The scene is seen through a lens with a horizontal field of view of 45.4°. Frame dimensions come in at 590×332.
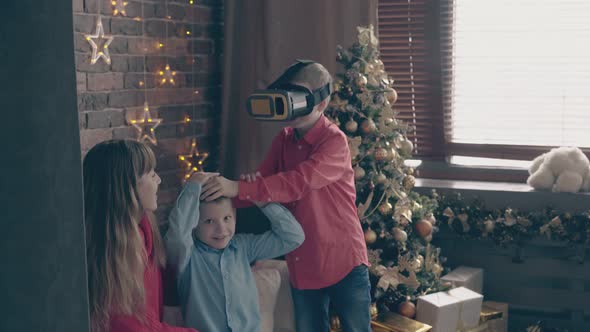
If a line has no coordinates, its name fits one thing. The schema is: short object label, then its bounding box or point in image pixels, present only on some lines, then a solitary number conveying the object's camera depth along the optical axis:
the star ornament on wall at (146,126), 2.87
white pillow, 2.32
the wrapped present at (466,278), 3.05
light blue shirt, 1.92
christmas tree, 2.80
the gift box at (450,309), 2.81
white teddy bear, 3.06
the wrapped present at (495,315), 3.03
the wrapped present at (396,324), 2.74
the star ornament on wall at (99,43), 2.57
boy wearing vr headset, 2.10
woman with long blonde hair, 1.68
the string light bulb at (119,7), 2.71
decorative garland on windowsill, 3.00
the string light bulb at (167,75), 3.03
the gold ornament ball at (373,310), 2.82
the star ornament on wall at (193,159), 3.21
